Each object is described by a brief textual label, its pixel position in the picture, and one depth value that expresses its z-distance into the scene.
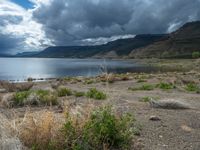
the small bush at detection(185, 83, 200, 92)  9.81
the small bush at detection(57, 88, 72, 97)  7.84
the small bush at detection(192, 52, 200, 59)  62.48
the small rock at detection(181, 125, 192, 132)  3.76
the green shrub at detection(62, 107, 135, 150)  2.66
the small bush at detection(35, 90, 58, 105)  6.11
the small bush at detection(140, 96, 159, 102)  6.52
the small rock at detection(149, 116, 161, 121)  4.25
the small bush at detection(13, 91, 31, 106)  6.25
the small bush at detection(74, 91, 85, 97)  7.64
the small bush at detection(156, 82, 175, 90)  10.49
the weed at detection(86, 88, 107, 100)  6.61
